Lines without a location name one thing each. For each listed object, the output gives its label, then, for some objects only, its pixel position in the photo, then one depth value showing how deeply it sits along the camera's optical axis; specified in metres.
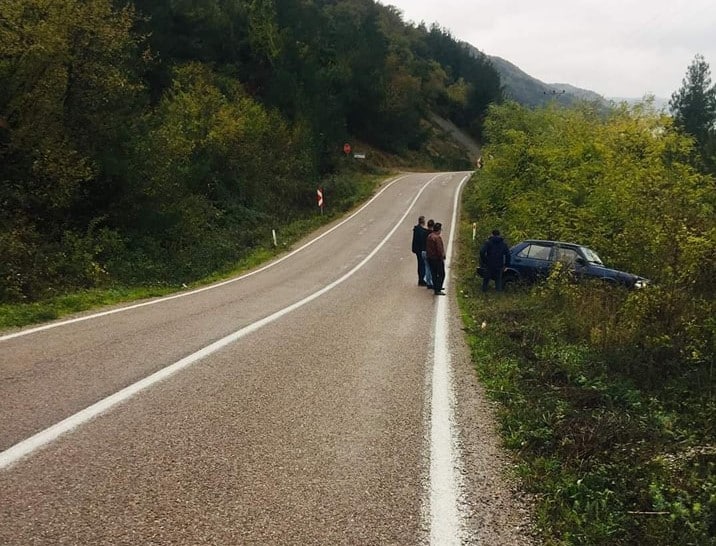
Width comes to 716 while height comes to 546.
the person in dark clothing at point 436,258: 12.67
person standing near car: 13.20
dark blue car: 12.49
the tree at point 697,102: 56.62
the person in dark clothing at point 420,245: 14.03
